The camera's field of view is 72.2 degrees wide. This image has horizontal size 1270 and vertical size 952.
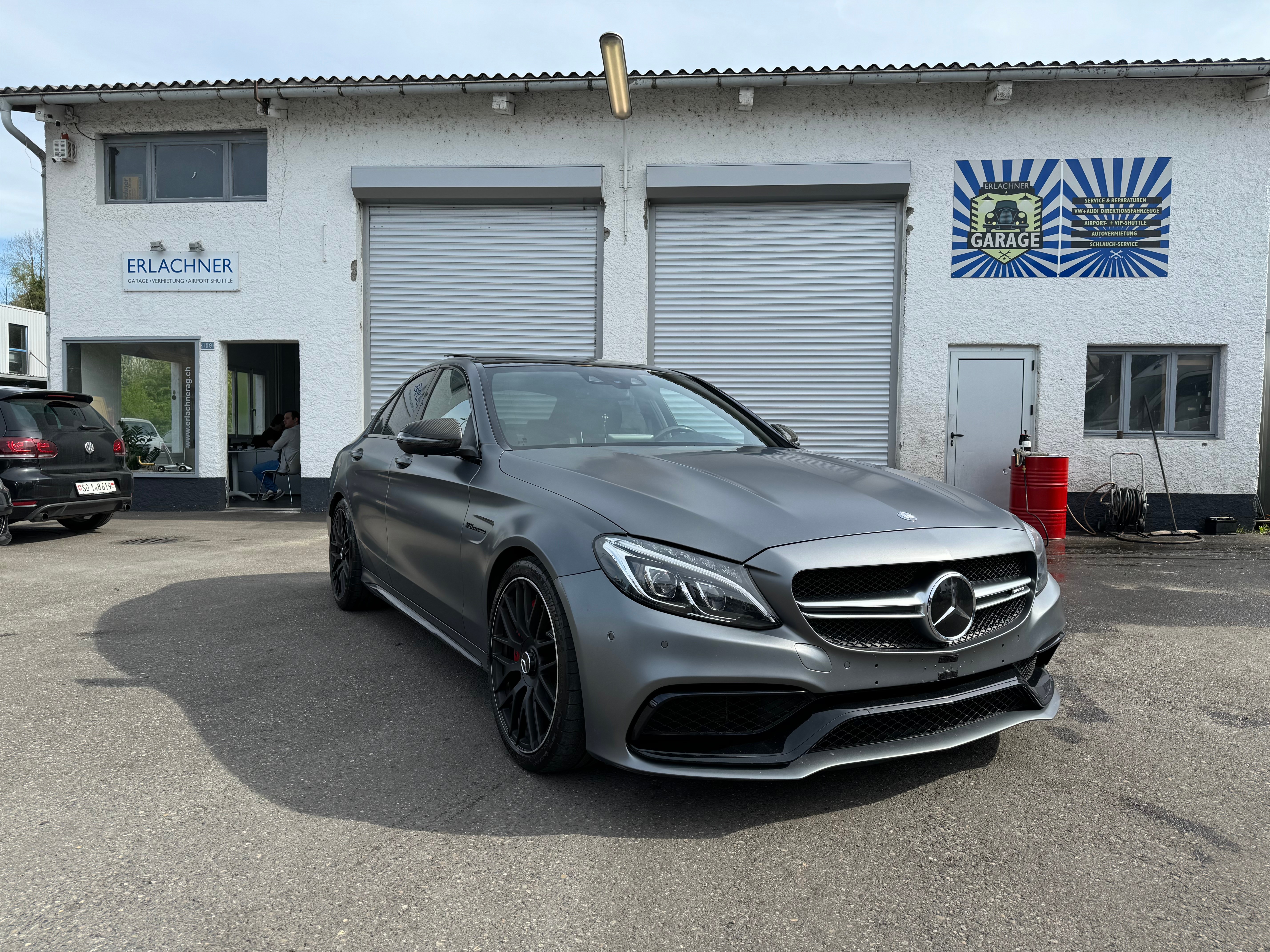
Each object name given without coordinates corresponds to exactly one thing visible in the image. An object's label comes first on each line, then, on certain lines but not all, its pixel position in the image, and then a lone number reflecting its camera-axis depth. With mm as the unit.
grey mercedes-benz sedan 2393
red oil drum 9867
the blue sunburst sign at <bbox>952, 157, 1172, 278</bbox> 10828
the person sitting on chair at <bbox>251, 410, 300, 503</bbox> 13484
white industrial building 10852
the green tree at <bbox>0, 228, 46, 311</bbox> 47500
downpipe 11984
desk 13547
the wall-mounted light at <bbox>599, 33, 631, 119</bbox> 9602
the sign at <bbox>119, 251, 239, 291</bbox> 11953
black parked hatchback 8359
